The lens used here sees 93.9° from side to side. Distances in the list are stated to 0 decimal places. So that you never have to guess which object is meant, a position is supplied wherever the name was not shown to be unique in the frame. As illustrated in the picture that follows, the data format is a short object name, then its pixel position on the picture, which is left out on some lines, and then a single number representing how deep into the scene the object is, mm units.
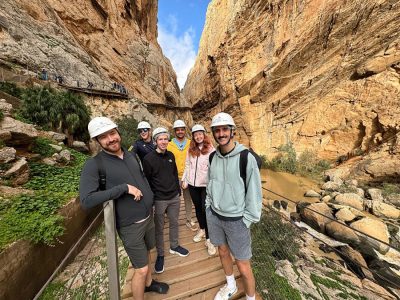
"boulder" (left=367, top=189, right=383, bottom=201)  10484
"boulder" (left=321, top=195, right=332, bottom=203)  10777
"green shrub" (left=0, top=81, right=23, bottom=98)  8664
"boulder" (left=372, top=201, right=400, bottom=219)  8883
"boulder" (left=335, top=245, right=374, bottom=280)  4952
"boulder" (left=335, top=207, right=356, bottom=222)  8080
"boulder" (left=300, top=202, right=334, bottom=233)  7671
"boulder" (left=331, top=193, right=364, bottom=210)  9834
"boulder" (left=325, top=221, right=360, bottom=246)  6631
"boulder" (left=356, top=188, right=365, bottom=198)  11176
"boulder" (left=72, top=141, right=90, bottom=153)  8352
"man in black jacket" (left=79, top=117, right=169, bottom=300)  1658
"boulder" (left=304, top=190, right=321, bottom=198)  11891
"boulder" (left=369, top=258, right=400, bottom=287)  5090
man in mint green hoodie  1852
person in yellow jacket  3299
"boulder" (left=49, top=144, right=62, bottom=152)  6230
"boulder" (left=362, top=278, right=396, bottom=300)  3680
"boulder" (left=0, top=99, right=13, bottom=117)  6235
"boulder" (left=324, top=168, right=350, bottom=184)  13223
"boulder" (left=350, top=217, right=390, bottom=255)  6266
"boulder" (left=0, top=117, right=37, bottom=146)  4758
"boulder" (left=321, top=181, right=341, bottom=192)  12195
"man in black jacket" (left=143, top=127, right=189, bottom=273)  2590
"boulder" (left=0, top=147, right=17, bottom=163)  4133
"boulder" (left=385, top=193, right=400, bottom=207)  10047
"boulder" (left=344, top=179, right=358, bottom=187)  12370
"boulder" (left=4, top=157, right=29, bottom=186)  4039
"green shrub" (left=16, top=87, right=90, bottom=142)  7703
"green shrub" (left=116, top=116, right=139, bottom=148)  13881
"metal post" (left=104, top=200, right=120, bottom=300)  1727
